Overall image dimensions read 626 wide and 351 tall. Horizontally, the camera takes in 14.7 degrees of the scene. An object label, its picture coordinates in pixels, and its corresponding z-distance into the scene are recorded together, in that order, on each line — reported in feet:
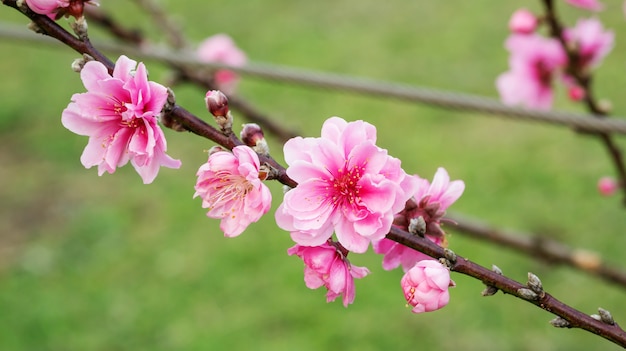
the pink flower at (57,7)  2.51
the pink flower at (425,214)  2.55
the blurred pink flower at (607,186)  3.86
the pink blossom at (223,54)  5.58
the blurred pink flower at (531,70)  3.74
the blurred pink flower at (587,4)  3.40
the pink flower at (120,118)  2.48
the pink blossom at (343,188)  2.44
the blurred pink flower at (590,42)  3.52
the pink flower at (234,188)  2.46
